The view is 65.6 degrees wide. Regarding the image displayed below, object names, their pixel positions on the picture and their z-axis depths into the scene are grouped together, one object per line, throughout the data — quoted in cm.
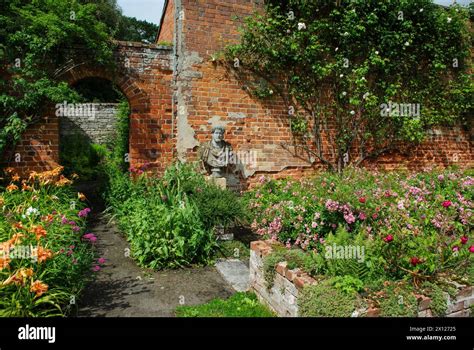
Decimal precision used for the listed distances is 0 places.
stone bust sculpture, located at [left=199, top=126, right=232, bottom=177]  707
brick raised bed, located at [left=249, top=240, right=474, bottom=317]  310
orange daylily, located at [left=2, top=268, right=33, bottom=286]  288
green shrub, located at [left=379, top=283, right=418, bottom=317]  295
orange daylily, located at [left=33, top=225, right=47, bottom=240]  329
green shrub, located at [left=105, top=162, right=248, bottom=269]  487
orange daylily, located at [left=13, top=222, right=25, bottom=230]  344
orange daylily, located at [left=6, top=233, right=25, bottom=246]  306
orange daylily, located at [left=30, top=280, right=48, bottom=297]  295
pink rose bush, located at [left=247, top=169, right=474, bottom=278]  348
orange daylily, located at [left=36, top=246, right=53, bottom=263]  310
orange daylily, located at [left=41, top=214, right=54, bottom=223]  387
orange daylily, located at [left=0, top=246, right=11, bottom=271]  298
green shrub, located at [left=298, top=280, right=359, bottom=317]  293
